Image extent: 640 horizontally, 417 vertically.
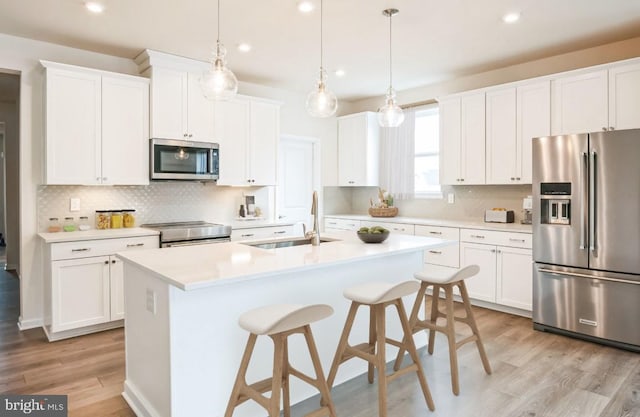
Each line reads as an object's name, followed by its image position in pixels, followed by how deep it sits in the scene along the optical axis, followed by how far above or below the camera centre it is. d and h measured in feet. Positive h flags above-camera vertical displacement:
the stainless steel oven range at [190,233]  13.08 -0.76
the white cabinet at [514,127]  13.99 +2.91
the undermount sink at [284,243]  10.31 -0.85
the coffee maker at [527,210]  14.87 -0.03
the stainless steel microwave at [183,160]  13.76 +1.75
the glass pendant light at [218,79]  8.42 +2.70
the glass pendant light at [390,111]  10.75 +2.58
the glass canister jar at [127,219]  14.01 -0.29
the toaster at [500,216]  15.37 -0.26
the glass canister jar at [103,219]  13.55 -0.28
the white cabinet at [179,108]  13.73 +3.58
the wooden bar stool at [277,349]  5.98 -2.16
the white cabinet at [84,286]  11.46 -2.18
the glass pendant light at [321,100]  9.49 +2.55
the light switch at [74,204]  13.33 +0.21
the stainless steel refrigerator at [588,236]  10.75 -0.75
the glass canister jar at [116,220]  13.73 -0.32
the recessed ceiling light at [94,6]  10.23 +5.16
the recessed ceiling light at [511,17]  10.94 +5.20
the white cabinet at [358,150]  19.95 +2.99
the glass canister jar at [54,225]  12.80 -0.47
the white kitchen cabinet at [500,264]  13.52 -1.91
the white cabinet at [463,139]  15.69 +2.76
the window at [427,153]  18.48 +2.58
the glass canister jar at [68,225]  12.92 -0.46
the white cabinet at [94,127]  12.08 +2.60
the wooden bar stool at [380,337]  7.31 -2.38
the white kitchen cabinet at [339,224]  19.38 -0.70
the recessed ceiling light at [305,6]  10.30 +5.18
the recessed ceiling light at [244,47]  13.23 +5.35
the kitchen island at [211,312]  6.73 -1.83
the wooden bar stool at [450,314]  8.79 -2.44
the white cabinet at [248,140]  15.67 +2.77
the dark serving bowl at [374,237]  9.86 -0.66
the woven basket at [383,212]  18.97 -0.11
